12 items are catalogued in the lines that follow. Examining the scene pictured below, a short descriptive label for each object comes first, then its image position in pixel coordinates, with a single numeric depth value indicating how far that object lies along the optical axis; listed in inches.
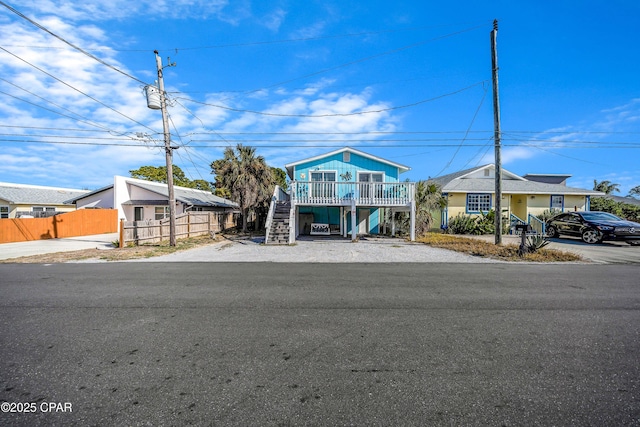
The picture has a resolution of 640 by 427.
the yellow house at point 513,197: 821.9
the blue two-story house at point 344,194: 603.6
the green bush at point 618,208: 987.3
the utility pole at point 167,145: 541.1
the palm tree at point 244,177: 824.3
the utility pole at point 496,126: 499.5
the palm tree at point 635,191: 1877.5
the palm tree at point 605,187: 1542.8
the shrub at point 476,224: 765.3
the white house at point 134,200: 919.0
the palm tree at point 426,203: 640.4
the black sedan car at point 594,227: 542.6
